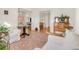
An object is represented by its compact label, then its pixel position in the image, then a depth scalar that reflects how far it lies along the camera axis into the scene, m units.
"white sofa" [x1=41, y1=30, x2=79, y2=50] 0.79
